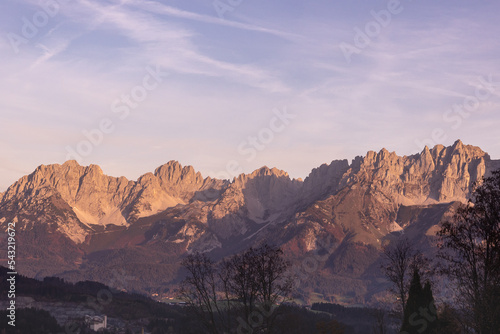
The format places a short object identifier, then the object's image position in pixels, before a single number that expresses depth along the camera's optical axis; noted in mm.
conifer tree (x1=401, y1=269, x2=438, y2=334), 91875
